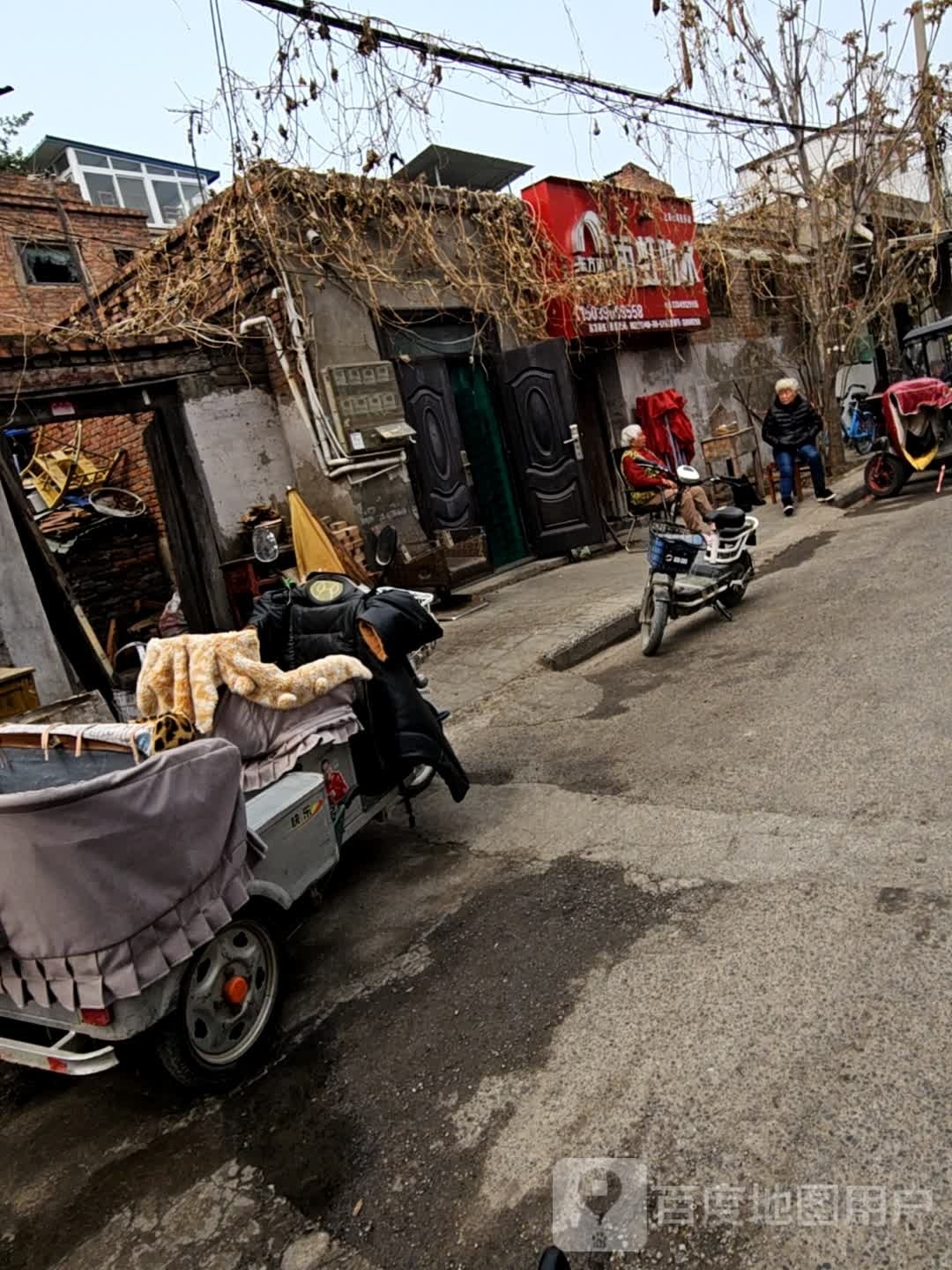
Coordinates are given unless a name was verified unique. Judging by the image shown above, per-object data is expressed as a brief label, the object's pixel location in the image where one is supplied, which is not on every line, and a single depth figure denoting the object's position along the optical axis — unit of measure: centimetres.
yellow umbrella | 843
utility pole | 1244
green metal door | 1102
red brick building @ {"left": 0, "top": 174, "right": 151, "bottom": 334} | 2020
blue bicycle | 1719
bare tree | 1216
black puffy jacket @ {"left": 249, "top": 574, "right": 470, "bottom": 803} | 412
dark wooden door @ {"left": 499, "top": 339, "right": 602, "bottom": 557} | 1079
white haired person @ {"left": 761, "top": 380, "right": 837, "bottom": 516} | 1159
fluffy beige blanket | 367
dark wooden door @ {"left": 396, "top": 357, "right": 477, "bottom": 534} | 1006
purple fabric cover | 241
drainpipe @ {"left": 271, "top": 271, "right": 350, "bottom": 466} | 884
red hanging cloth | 1301
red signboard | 1163
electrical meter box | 916
